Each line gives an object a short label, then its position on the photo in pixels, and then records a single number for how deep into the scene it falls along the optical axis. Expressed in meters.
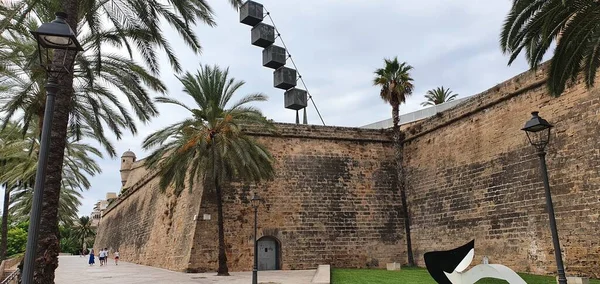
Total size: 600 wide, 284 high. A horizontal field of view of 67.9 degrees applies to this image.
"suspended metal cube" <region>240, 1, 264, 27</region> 27.64
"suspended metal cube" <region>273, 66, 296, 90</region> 29.73
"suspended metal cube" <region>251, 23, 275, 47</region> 27.69
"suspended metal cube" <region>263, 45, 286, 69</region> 28.55
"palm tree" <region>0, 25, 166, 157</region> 11.23
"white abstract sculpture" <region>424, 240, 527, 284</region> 8.19
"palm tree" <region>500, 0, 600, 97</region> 7.88
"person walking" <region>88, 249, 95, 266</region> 24.05
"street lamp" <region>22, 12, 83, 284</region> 4.27
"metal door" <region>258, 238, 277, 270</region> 17.80
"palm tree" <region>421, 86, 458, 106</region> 31.58
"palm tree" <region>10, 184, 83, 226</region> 29.34
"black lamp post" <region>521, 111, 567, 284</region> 6.58
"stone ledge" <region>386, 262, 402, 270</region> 16.22
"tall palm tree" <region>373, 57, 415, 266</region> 18.91
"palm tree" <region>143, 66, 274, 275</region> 14.96
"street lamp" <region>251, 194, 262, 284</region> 11.17
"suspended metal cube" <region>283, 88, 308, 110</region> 30.31
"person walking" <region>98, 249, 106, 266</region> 23.14
